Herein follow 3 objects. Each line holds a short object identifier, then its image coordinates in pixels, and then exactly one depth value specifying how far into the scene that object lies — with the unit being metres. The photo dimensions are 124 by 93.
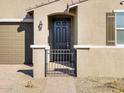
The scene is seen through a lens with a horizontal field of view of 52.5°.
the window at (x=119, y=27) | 5.83
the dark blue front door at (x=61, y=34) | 7.39
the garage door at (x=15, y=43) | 7.45
